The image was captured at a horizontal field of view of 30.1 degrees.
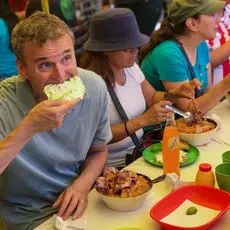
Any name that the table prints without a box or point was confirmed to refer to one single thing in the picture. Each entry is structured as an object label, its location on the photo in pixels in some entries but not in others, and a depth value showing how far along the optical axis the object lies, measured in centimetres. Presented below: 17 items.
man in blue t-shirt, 151
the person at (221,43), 332
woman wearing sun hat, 226
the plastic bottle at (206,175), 164
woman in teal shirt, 261
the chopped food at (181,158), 190
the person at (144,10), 554
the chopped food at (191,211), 155
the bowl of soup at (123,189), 157
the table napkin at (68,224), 152
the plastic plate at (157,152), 191
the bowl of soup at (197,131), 205
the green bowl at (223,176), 161
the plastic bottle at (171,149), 176
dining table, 153
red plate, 153
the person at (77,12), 386
